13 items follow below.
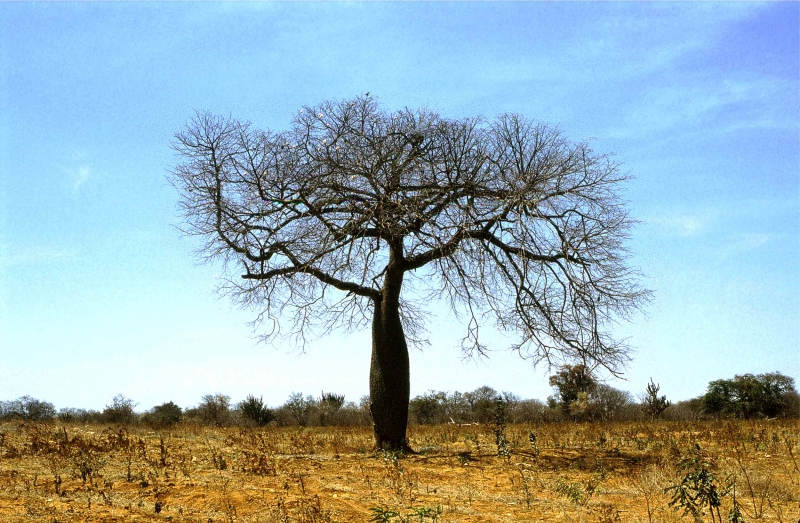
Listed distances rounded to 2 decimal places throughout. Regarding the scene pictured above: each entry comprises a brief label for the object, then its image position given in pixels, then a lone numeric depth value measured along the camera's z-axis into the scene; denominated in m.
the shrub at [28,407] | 32.91
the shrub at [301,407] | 27.17
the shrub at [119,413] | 23.91
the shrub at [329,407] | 25.72
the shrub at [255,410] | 22.52
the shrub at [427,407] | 33.50
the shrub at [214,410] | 25.38
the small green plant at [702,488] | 5.42
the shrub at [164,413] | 27.51
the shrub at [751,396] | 32.22
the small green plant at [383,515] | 5.35
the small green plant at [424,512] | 5.76
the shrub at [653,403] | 24.63
